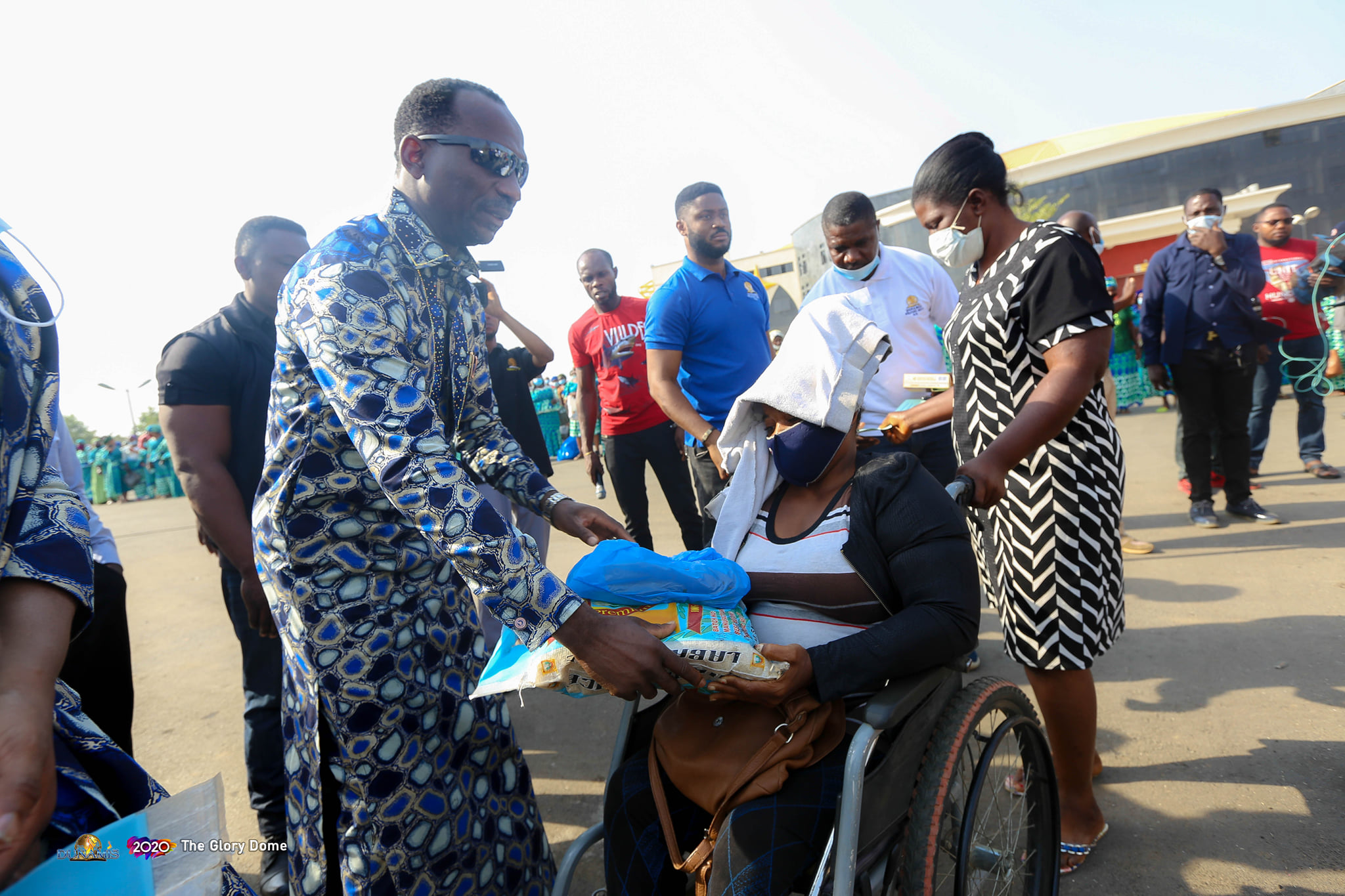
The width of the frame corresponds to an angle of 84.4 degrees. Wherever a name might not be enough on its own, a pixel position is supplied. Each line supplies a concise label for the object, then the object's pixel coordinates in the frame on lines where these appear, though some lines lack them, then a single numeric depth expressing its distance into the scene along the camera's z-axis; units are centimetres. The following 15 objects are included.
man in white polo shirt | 354
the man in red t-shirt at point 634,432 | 451
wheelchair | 140
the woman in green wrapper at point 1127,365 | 1159
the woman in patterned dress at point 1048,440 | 201
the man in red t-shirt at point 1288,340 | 600
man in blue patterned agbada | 140
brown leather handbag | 149
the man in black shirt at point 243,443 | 251
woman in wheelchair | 147
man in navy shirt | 532
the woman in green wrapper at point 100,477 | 2300
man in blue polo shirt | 391
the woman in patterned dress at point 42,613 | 85
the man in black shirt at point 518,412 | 423
